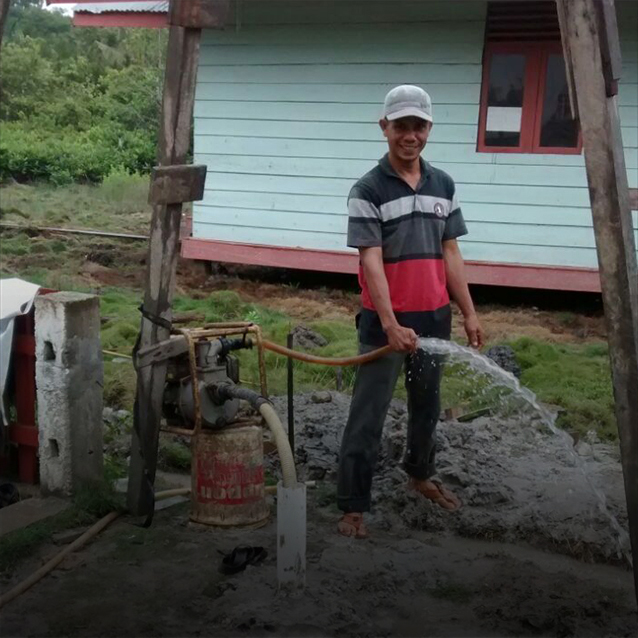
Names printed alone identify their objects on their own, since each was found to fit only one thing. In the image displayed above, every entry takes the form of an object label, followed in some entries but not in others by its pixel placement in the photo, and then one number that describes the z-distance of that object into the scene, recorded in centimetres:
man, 382
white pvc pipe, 329
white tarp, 461
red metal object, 471
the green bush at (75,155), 2512
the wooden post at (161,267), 382
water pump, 390
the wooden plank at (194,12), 378
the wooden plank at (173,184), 386
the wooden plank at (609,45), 297
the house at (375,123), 962
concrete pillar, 433
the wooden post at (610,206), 300
